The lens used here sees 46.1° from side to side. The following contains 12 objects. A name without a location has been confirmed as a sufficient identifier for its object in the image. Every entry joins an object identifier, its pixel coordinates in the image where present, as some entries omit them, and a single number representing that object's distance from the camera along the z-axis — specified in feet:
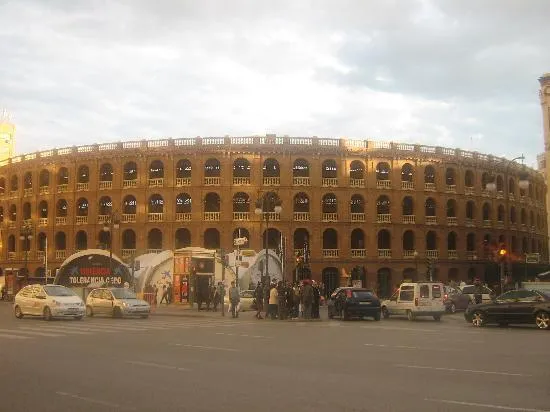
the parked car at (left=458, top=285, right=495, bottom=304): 126.35
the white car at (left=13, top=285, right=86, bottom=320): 95.45
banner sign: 158.81
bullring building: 196.24
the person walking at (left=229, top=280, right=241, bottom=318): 110.93
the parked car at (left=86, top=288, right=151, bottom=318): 108.78
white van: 99.71
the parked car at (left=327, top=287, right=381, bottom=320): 99.91
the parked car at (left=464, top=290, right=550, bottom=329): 78.95
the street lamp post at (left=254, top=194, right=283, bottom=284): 119.55
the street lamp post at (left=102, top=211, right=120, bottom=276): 154.67
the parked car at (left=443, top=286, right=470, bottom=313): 116.88
